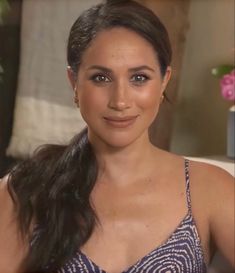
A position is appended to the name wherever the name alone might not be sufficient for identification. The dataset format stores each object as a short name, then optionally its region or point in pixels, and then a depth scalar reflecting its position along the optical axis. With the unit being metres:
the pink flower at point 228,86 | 2.13
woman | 1.63
